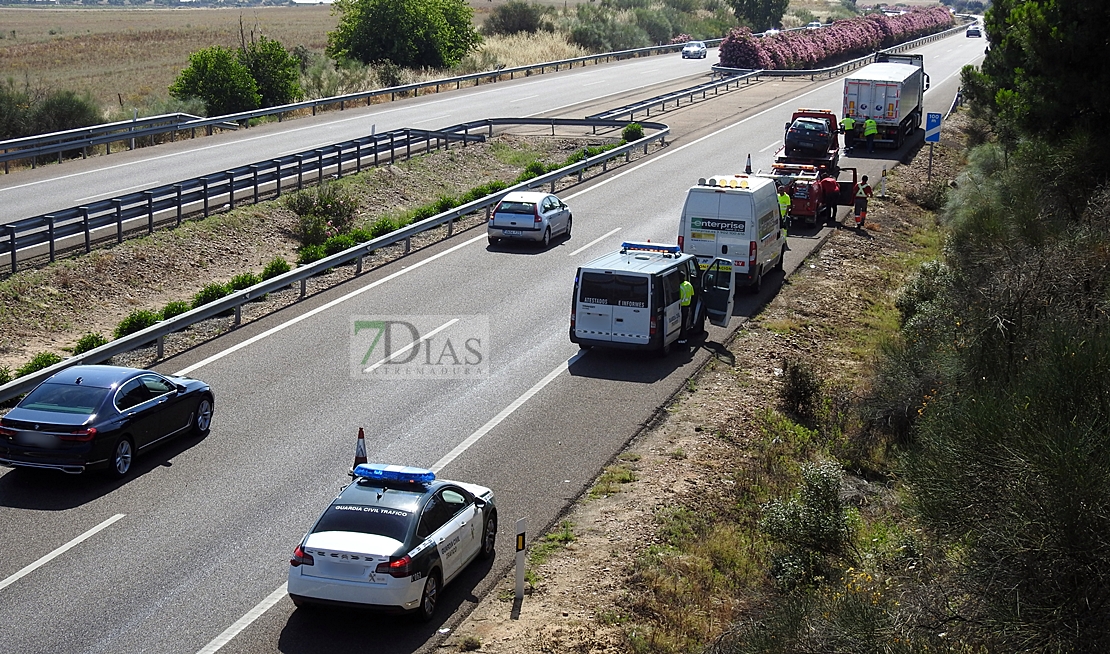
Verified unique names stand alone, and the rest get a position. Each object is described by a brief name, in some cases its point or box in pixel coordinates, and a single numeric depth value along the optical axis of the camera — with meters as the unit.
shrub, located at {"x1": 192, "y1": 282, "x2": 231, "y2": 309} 23.55
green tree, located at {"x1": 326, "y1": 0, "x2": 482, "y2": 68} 67.44
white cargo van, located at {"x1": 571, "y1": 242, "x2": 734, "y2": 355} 20.55
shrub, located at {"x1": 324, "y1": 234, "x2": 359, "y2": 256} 28.81
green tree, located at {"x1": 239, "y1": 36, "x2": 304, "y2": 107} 51.44
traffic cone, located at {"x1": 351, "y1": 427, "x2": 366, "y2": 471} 14.12
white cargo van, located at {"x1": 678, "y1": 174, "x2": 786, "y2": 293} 25.03
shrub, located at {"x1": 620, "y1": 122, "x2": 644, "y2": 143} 47.41
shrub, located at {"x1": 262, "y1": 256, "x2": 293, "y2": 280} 25.64
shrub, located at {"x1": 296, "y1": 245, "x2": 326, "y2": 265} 28.11
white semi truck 47.91
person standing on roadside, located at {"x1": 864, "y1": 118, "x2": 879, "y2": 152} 46.50
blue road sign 38.20
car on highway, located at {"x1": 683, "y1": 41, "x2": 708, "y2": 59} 90.76
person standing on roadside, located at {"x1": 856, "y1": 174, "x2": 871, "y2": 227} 34.47
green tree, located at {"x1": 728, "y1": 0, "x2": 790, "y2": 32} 111.75
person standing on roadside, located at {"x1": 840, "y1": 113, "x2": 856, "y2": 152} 47.59
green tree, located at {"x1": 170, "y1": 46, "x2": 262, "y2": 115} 48.44
